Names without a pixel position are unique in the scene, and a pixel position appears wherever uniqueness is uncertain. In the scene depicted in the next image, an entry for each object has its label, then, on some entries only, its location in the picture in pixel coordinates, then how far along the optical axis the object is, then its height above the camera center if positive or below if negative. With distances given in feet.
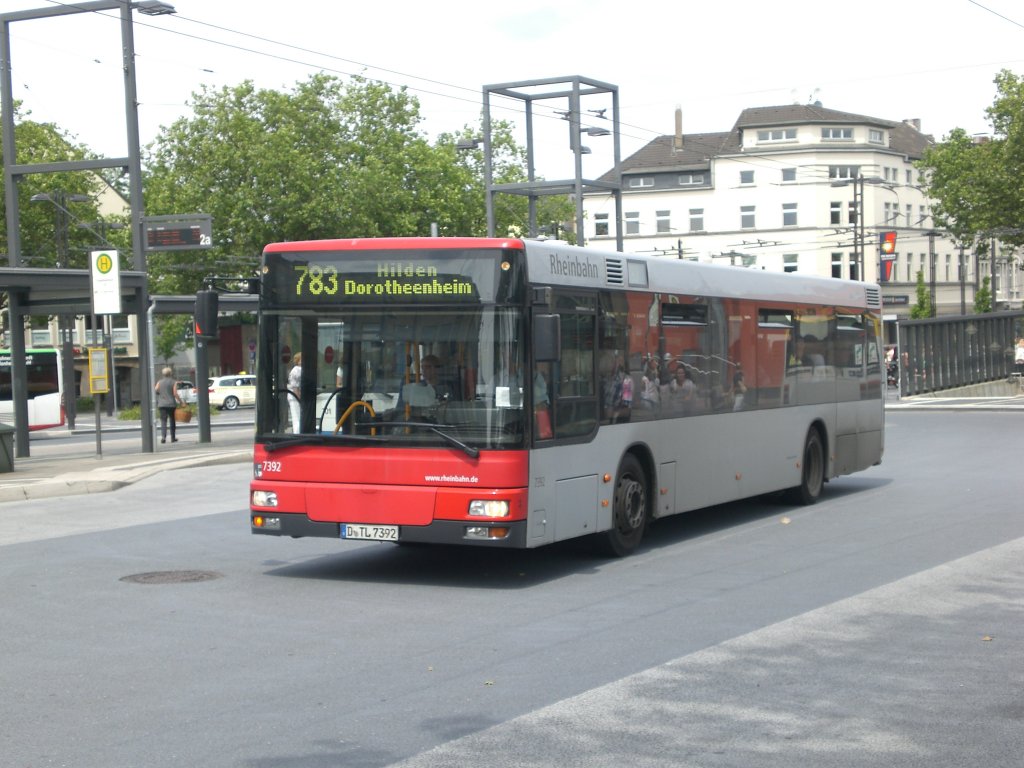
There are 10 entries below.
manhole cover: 36.63 -5.59
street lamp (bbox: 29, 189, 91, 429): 165.24 +6.42
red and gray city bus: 34.99 -0.95
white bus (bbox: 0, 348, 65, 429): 160.86 -2.67
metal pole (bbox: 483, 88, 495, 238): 103.59 +14.11
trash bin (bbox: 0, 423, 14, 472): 71.41 -4.20
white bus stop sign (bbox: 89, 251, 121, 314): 74.59 +4.19
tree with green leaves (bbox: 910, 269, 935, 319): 260.01 +7.48
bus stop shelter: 78.38 +4.14
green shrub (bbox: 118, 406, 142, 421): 176.40 -6.36
